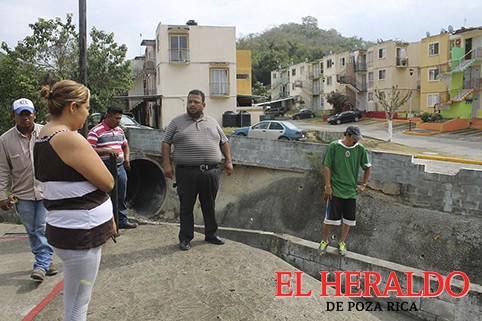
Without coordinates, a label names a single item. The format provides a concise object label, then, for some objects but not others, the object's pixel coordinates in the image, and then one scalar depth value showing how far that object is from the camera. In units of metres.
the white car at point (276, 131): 17.81
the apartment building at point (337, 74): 41.50
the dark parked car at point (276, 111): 48.94
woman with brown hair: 2.23
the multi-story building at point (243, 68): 32.60
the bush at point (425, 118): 27.94
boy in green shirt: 5.40
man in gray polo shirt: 4.56
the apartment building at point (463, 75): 27.30
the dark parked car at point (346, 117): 34.78
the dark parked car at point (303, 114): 44.16
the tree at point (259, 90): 52.50
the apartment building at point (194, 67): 27.11
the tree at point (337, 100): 39.00
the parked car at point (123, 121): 15.12
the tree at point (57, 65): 16.75
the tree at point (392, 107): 19.63
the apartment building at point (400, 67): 35.75
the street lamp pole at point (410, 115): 26.89
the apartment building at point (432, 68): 30.30
